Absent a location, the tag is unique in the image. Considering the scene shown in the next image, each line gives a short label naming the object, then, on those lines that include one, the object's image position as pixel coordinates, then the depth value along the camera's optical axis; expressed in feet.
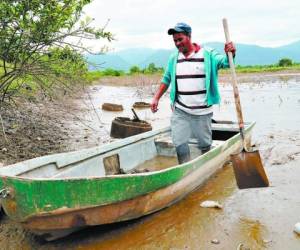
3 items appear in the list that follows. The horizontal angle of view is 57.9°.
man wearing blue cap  10.97
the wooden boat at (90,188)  8.04
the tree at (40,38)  12.44
